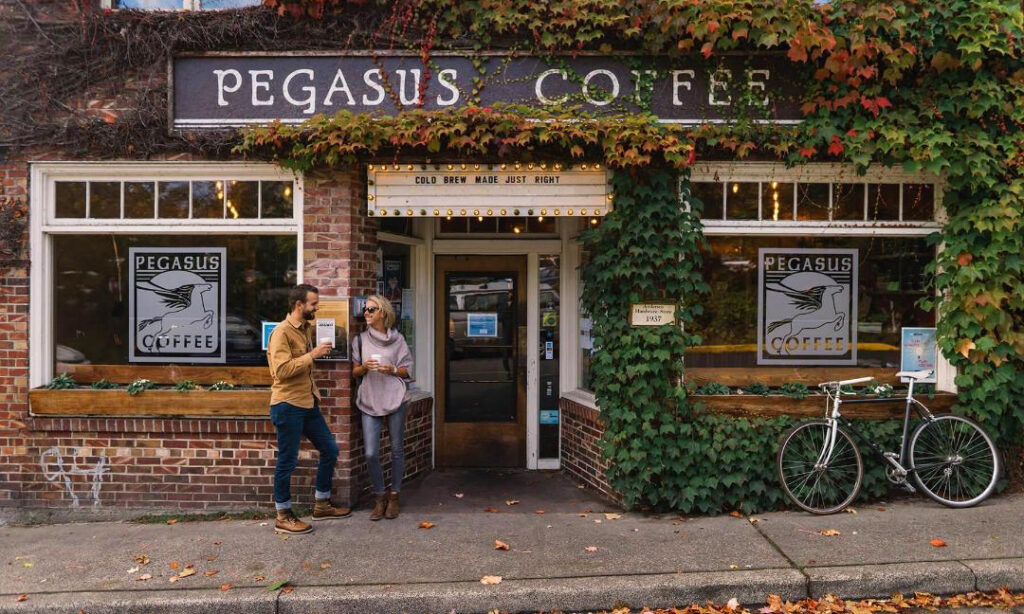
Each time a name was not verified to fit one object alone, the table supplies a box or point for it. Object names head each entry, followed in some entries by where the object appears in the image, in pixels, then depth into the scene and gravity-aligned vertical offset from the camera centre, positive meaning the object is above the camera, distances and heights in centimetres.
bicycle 556 -128
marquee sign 580 +103
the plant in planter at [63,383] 588 -69
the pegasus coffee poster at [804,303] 607 +6
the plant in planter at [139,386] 582 -71
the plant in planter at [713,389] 593 -72
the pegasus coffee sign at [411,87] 580 +193
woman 555 -70
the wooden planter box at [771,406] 586 -86
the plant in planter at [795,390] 589 -73
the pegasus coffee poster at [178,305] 598 +1
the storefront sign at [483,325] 716 -19
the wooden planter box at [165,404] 580 -86
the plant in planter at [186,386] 590 -71
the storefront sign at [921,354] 610 -41
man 507 -70
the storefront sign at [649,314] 573 -5
